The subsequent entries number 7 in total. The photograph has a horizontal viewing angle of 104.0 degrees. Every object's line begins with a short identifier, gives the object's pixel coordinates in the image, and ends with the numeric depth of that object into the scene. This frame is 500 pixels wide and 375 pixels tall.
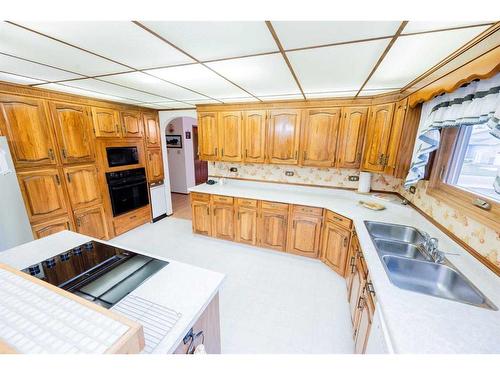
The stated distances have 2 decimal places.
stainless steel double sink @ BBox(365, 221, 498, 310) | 1.07
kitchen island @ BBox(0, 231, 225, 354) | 0.79
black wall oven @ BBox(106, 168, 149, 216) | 3.06
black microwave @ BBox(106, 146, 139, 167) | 2.98
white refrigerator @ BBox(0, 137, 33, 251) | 1.87
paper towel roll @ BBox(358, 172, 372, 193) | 2.59
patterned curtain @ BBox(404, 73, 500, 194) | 0.96
